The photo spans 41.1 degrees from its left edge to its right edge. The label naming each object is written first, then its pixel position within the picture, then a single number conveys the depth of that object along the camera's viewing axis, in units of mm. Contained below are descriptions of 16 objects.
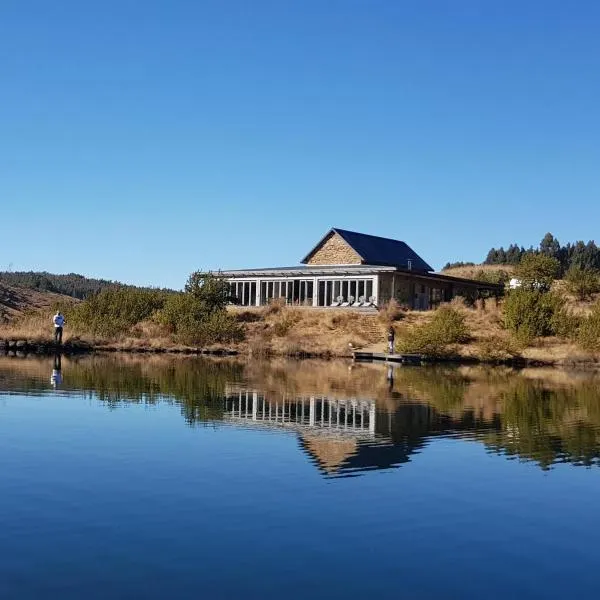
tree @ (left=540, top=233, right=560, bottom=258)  110500
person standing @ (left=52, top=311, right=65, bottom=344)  40938
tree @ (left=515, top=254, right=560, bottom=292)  60906
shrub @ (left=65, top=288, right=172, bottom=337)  46531
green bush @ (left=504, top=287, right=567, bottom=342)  42250
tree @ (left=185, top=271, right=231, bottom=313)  48472
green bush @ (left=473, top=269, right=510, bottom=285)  71419
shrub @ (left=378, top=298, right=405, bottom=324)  46781
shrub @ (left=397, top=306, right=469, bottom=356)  41688
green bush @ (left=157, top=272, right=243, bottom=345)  45500
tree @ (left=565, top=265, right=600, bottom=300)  59312
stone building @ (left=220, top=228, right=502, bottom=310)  50344
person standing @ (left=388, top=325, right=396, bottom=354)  40844
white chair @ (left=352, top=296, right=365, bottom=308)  49500
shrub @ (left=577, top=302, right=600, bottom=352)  40344
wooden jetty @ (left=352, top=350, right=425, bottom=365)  40250
